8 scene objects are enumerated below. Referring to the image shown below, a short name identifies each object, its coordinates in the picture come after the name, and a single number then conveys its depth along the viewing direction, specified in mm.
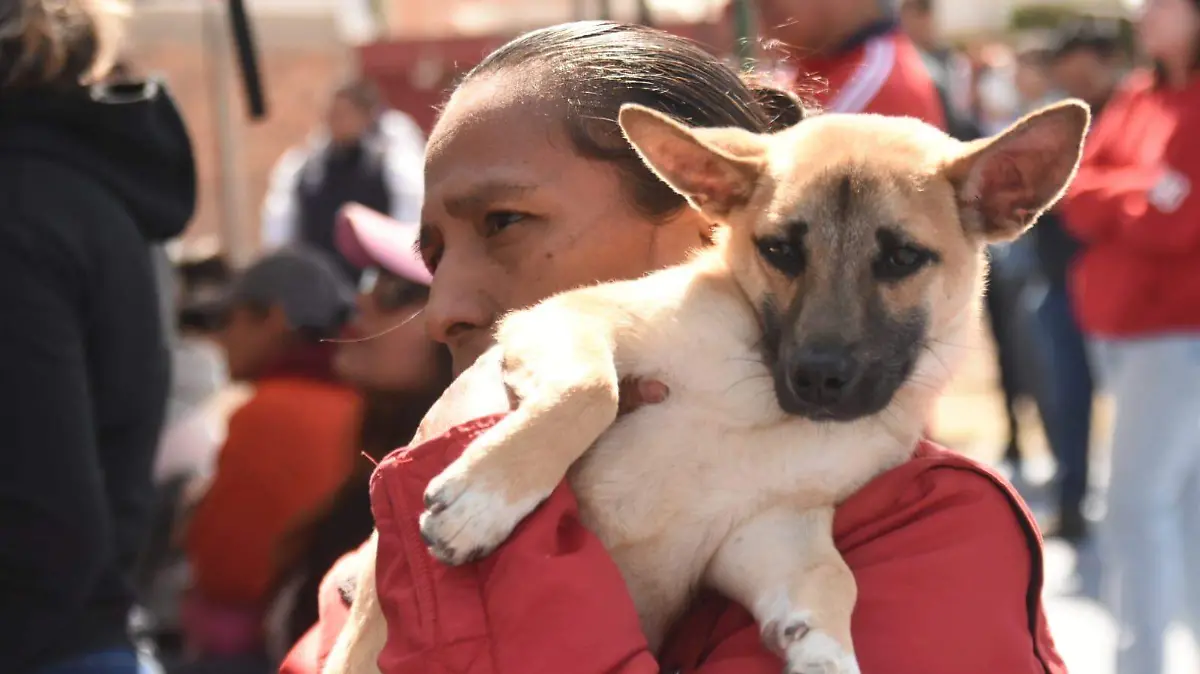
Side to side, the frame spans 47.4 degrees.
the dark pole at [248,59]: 3494
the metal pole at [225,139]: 12031
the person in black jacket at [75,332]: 2668
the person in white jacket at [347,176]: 8312
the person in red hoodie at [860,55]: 4410
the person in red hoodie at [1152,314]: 5352
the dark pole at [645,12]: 5832
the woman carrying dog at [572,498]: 1650
